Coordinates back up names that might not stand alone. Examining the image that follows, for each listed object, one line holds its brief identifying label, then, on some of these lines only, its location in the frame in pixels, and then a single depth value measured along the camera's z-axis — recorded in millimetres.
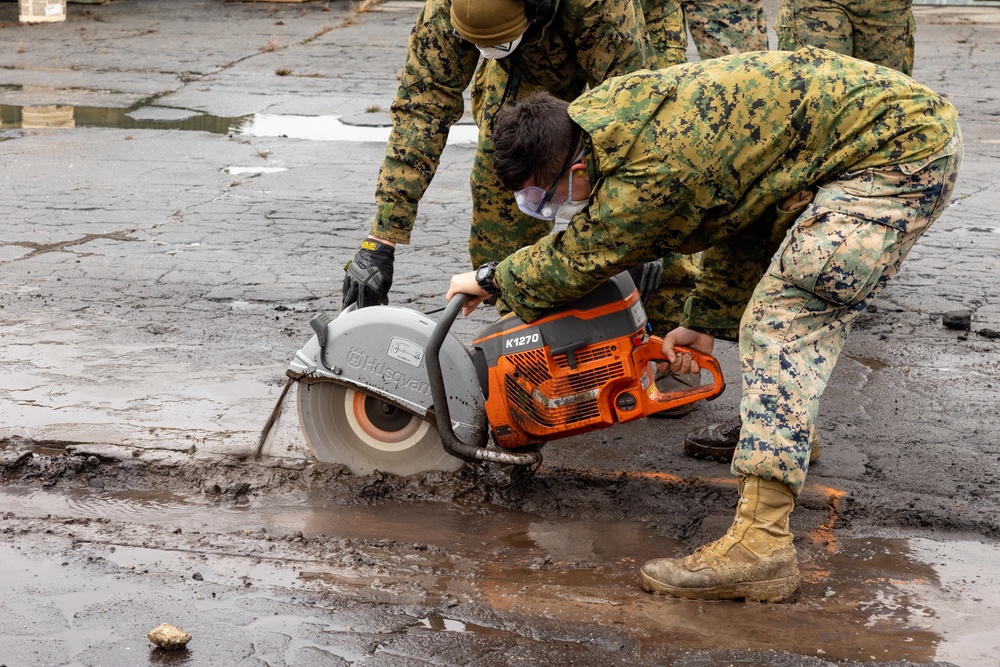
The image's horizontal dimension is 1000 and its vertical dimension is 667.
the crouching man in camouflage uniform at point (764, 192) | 2930
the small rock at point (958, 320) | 5141
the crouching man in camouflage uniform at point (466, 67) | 3709
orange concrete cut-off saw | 3318
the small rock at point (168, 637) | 2770
